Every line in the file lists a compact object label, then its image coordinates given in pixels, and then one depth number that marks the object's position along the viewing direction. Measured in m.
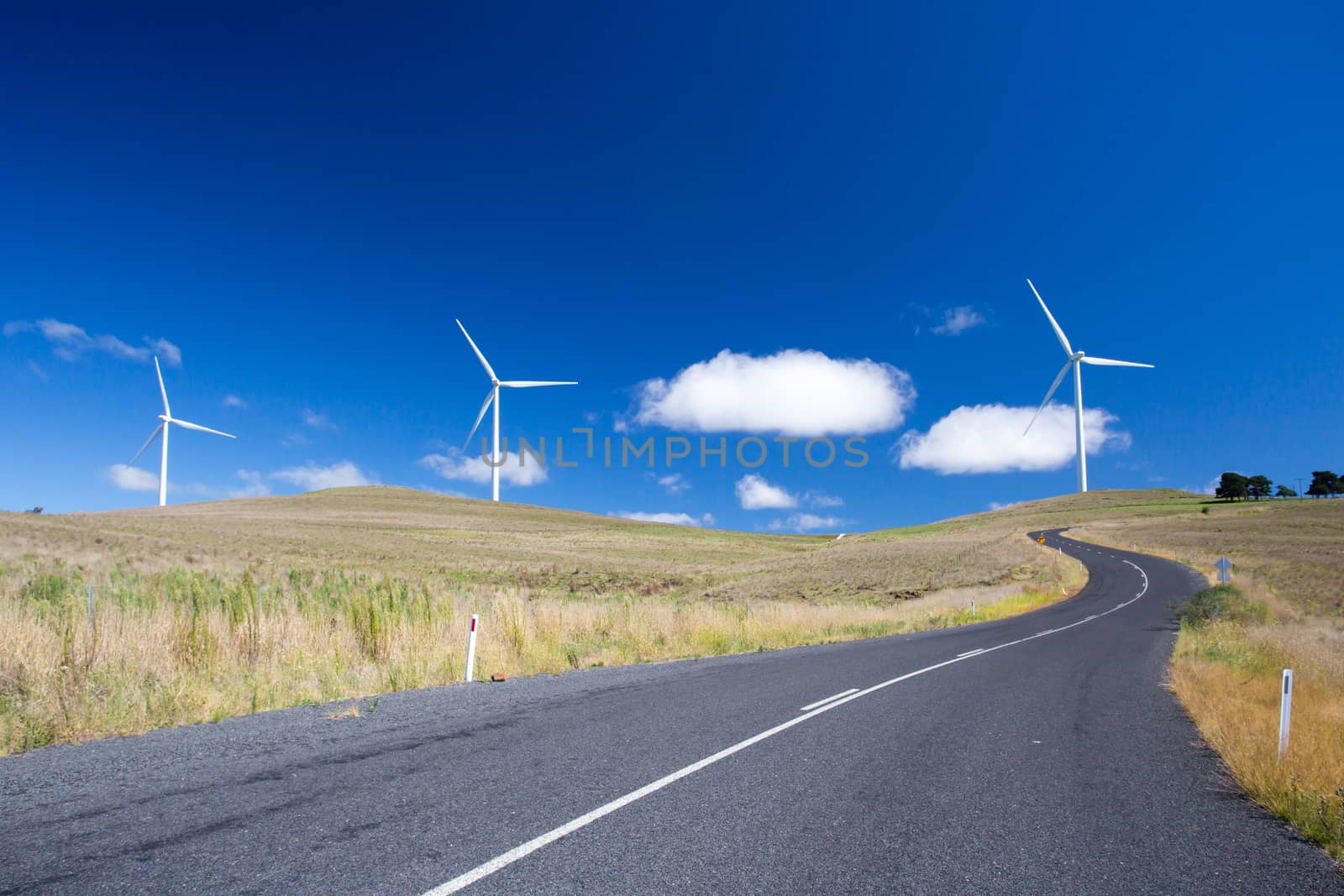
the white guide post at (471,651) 11.84
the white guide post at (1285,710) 6.92
